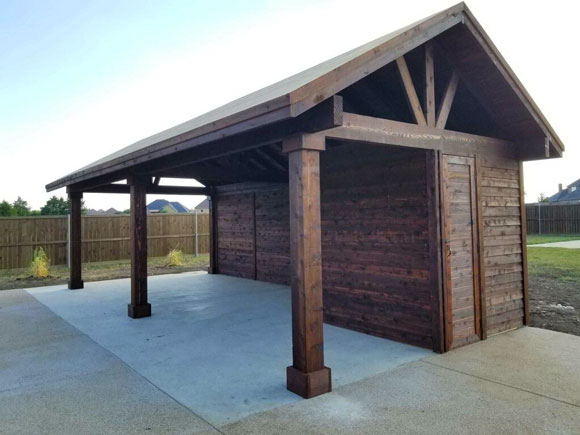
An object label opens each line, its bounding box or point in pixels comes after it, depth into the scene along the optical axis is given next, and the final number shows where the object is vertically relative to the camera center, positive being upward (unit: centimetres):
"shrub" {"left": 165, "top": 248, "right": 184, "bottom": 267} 1312 -106
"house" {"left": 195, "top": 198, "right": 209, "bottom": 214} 5231 +286
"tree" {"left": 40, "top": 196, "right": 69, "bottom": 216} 2459 +147
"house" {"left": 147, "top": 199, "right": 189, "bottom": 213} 5501 +325
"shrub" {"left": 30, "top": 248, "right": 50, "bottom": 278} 1072 -102
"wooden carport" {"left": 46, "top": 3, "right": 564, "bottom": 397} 326 +43
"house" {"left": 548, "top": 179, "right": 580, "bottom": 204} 4528 +297
